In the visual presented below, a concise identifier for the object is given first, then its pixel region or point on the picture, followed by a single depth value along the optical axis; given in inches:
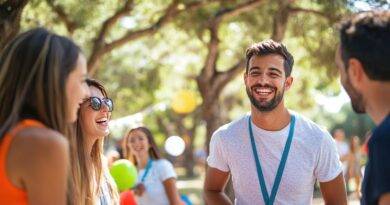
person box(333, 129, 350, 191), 686.5
